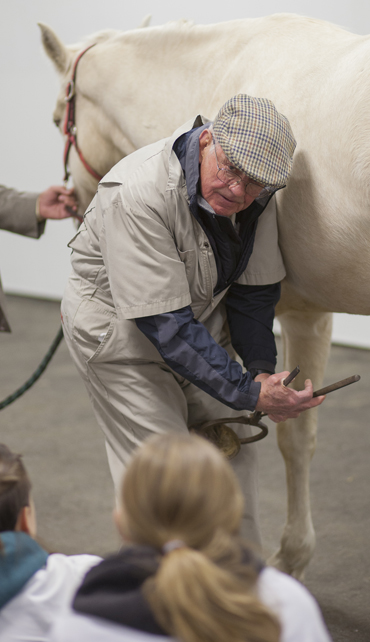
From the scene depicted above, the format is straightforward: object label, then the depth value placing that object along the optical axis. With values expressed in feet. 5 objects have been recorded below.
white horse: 12.33
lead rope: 16.15
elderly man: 12.31
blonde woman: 9.13
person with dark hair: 10.86
